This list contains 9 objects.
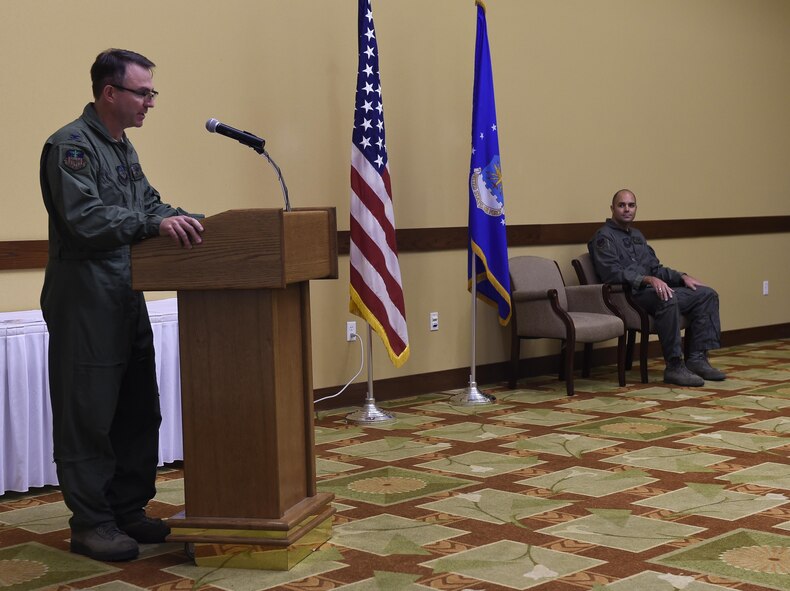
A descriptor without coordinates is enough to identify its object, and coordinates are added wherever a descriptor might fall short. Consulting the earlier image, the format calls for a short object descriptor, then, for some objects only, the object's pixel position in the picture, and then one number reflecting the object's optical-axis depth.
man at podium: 3.35
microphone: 3.13
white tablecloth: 4.36
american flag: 5.93
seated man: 7.11
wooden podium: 3.18
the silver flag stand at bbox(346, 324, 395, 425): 5.93
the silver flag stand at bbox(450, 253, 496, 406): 6.47
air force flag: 6.51
